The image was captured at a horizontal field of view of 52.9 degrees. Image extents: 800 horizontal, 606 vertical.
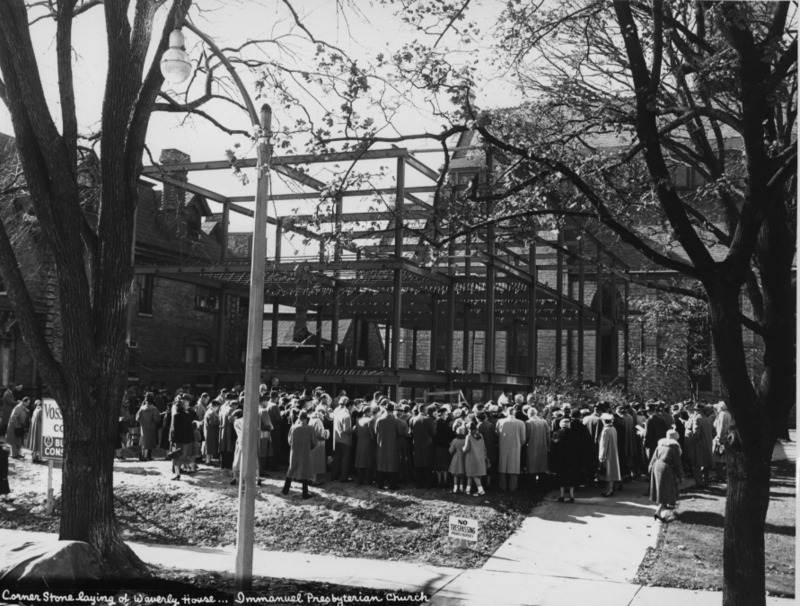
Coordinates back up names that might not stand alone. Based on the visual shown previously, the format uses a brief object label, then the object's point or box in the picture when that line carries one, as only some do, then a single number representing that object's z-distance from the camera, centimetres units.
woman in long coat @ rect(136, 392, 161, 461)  2103
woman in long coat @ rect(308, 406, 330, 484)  1725
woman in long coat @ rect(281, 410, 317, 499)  1653
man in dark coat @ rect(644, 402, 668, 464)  1830
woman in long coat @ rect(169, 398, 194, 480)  1836
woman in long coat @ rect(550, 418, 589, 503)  1611
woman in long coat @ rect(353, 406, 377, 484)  1752
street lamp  873
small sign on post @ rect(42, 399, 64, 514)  1484
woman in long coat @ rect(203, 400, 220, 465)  1964
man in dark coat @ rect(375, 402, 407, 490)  1708
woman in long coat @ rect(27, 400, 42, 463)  2128
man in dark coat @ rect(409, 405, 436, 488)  1723
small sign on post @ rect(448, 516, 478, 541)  1167
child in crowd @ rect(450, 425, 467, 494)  1642
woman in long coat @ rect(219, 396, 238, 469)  1892
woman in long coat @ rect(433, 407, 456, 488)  1700
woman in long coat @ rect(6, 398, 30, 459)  2134
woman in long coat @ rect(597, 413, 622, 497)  1672
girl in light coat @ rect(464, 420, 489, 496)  1627
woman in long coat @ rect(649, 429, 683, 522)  1416
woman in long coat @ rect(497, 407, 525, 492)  1670
